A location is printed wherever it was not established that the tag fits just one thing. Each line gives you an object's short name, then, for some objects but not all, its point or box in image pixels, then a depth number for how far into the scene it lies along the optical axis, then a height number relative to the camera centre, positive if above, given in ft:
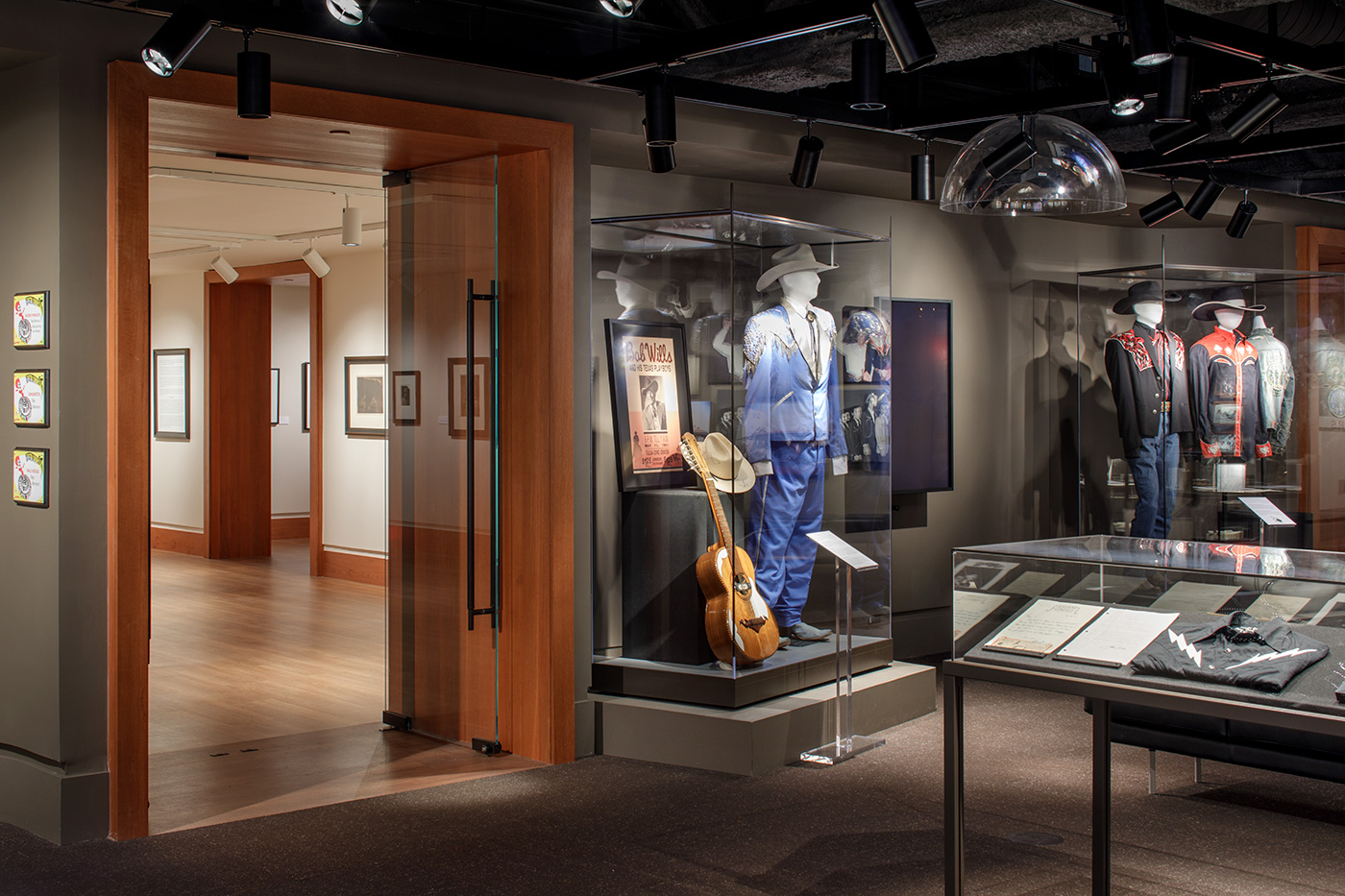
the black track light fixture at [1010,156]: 10.17 +2.32
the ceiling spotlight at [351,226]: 26.73 +4.54
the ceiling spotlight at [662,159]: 16.40 +3.69
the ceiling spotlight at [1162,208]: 20.61 +3.77
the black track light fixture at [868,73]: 13.03 +3.88
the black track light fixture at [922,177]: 18.62 +3.90
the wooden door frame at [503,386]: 13.65 +1.15
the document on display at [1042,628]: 10.73 -1.83
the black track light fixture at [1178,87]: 12.69 +3.60
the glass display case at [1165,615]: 9.52 -1.64
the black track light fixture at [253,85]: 12.81 +3.70
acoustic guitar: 17.02 -2.42
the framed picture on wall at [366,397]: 34.99 +0.94
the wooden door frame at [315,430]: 36.45 -0.05
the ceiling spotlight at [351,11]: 12.32 +4.33
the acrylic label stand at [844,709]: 16.91 -4.10
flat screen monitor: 24.21 +0.63
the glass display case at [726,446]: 17.20 -0.27
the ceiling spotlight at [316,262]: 31.94 +4.49
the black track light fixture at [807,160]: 18.04 +4.04
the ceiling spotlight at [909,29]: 11.28 +3.76
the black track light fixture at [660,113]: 15.08 +3.97
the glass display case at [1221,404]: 23.86 +0.42
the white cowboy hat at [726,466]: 17.17 -0.56
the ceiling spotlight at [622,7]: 12.15 +4.29
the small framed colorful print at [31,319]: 13.73 +1.29
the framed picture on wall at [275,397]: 46.01 +1.24
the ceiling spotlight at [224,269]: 34.86 +4.72
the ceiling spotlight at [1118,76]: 12.87 +3.87
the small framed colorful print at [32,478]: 13.75 -0.57
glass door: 17.42 -0.40
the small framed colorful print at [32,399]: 13.75 +0.37
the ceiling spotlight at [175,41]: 12.03 +3.92
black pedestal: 17.39 -2.17
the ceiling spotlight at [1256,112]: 15.64 +4.17
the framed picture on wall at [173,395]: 42.29 +1.25
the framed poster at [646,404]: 18.01 +0.35
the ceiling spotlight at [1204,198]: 20.84 +3.98
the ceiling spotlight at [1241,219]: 22.77 +3.96
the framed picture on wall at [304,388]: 45.98 +1.57
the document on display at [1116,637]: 10.32 -1.85
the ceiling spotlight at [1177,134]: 16.19 +3.97
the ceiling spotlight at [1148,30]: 10.71 +3.57
